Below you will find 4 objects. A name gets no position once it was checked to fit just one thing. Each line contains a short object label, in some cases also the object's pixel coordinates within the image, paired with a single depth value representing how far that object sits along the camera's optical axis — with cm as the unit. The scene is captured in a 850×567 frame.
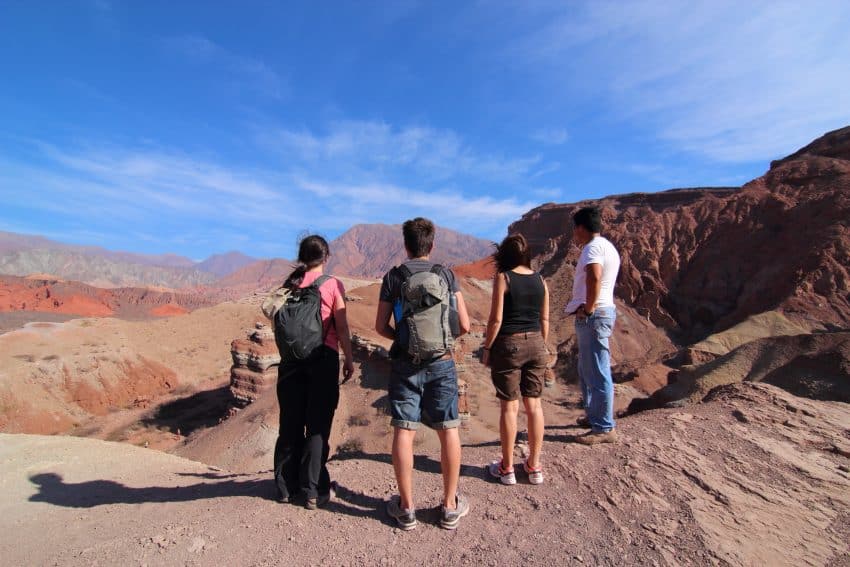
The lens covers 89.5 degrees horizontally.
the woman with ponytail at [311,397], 302
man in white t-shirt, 356
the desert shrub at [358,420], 794
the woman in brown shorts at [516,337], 307
